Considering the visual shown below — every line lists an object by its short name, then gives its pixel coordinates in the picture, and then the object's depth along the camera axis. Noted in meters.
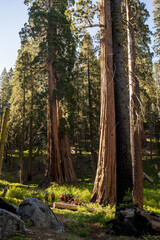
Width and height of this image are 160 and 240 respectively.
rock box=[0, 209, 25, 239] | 3.63
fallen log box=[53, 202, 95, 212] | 8.78
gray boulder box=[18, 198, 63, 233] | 4.83
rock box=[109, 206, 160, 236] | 4.87
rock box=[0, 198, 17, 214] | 4.68
